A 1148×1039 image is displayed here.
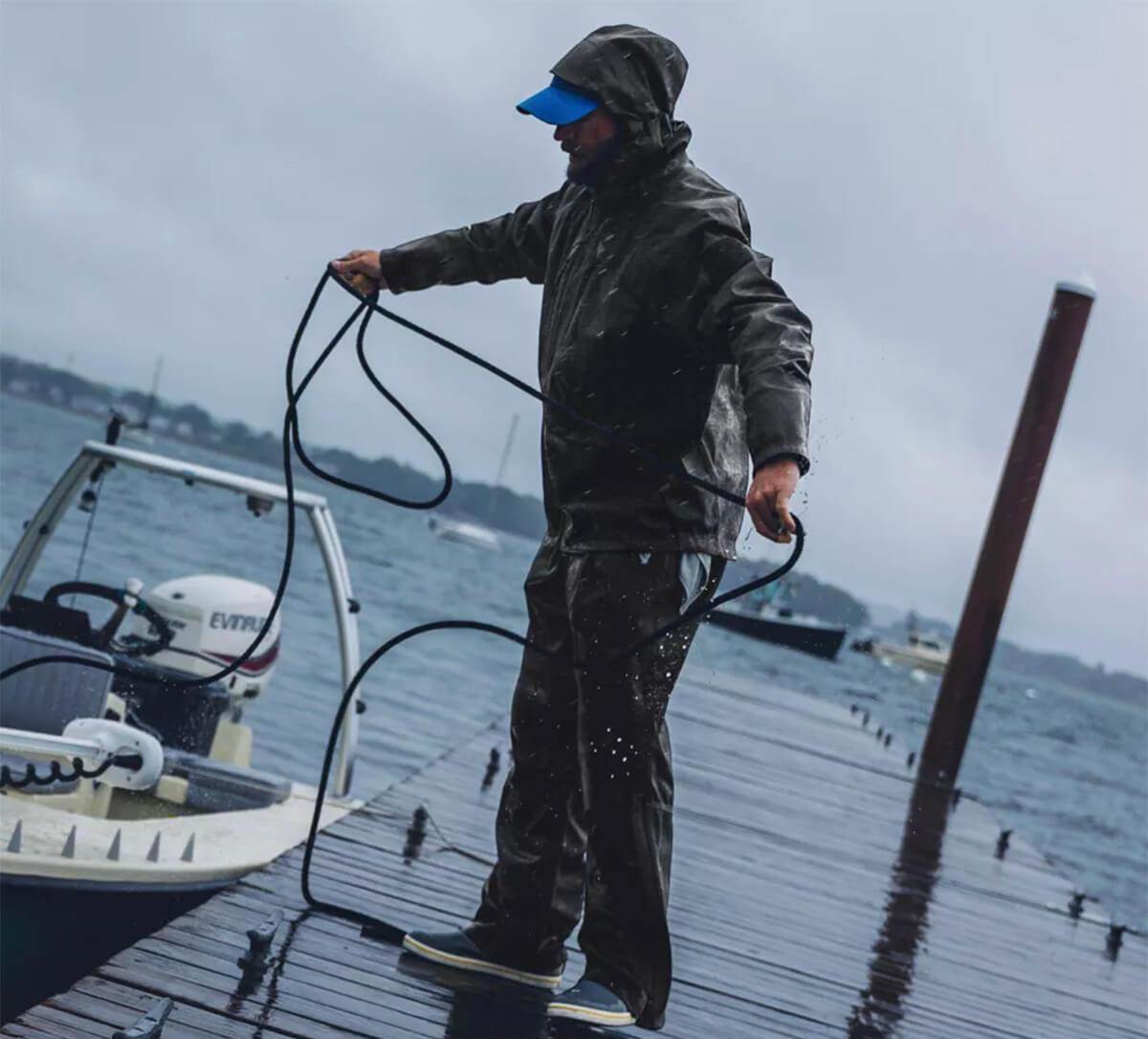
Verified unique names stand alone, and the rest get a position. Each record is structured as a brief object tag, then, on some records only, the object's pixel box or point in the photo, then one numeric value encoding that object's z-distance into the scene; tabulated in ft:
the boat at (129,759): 16.88
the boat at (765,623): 214.48
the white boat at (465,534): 296.30
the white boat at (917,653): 288.71
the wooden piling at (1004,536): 36.81
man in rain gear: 10.94
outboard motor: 27.22
